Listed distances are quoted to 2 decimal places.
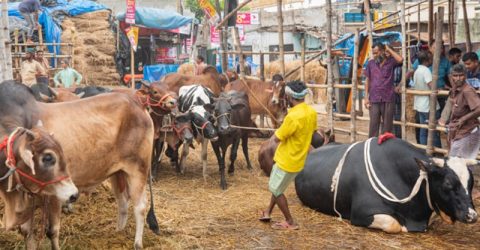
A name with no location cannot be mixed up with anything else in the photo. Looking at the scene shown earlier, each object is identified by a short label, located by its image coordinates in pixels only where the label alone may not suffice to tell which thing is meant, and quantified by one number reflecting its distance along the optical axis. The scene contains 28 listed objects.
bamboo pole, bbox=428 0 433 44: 10.19
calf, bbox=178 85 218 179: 8.55
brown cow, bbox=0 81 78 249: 4.24
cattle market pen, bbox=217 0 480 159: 7.84
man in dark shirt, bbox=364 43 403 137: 8.38
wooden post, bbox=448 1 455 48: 9.96
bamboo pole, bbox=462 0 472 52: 10.02
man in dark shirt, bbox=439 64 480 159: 6.63
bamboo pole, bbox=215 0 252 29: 11.85
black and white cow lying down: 5.73
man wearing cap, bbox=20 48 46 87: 13.67
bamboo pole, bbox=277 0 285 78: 11.62
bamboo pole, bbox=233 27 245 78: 13.96
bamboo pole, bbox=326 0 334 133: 9.98
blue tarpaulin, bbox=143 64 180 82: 22.12
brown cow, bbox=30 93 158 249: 5.20
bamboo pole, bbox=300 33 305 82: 11.74
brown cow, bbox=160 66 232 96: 12.02
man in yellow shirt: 5.89
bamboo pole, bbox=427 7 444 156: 7.57
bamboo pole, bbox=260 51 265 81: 14.32
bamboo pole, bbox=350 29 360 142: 9.55
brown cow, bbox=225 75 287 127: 12.37
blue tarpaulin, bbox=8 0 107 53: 18.55
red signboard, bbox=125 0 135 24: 16.34
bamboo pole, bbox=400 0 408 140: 8.39
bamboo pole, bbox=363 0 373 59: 9.15
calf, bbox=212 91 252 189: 8.69
